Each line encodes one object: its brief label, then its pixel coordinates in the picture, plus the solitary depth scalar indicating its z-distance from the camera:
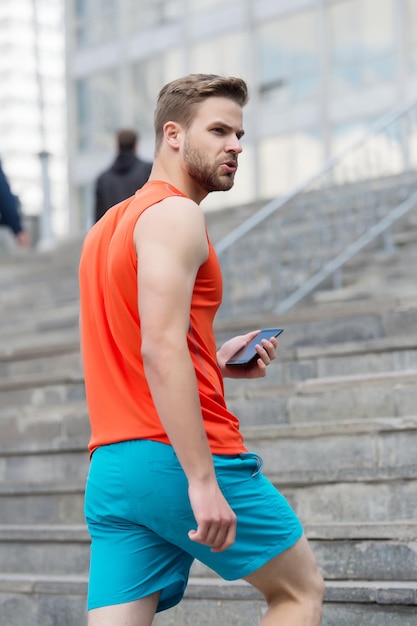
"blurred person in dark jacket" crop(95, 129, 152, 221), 15.95
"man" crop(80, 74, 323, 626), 4.55
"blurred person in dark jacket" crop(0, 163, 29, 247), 11.14
